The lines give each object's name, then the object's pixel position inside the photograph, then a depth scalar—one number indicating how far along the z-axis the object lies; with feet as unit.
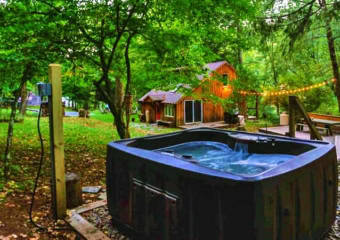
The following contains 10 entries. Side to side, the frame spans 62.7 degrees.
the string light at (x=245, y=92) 43.91
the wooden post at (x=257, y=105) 58.75
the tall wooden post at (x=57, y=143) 10.02
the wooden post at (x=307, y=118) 16.77
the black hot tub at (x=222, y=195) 6.12
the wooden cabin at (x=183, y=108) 56.29
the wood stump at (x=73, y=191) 11.16
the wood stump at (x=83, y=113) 58.59
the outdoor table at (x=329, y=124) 26.59
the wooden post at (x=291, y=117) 17.52
